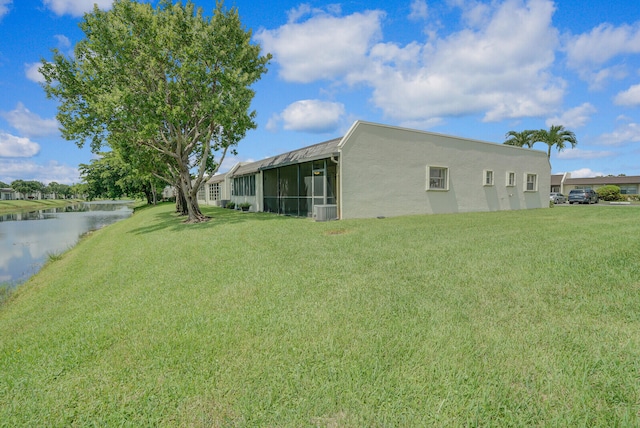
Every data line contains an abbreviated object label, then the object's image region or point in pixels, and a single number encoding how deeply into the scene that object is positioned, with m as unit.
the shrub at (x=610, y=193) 37.81
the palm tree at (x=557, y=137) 33.81
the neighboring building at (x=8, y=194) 86.62
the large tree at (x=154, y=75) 13.27
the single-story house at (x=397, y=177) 13.77
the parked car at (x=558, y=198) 34.00
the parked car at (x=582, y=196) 31.17
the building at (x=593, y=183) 45.41
